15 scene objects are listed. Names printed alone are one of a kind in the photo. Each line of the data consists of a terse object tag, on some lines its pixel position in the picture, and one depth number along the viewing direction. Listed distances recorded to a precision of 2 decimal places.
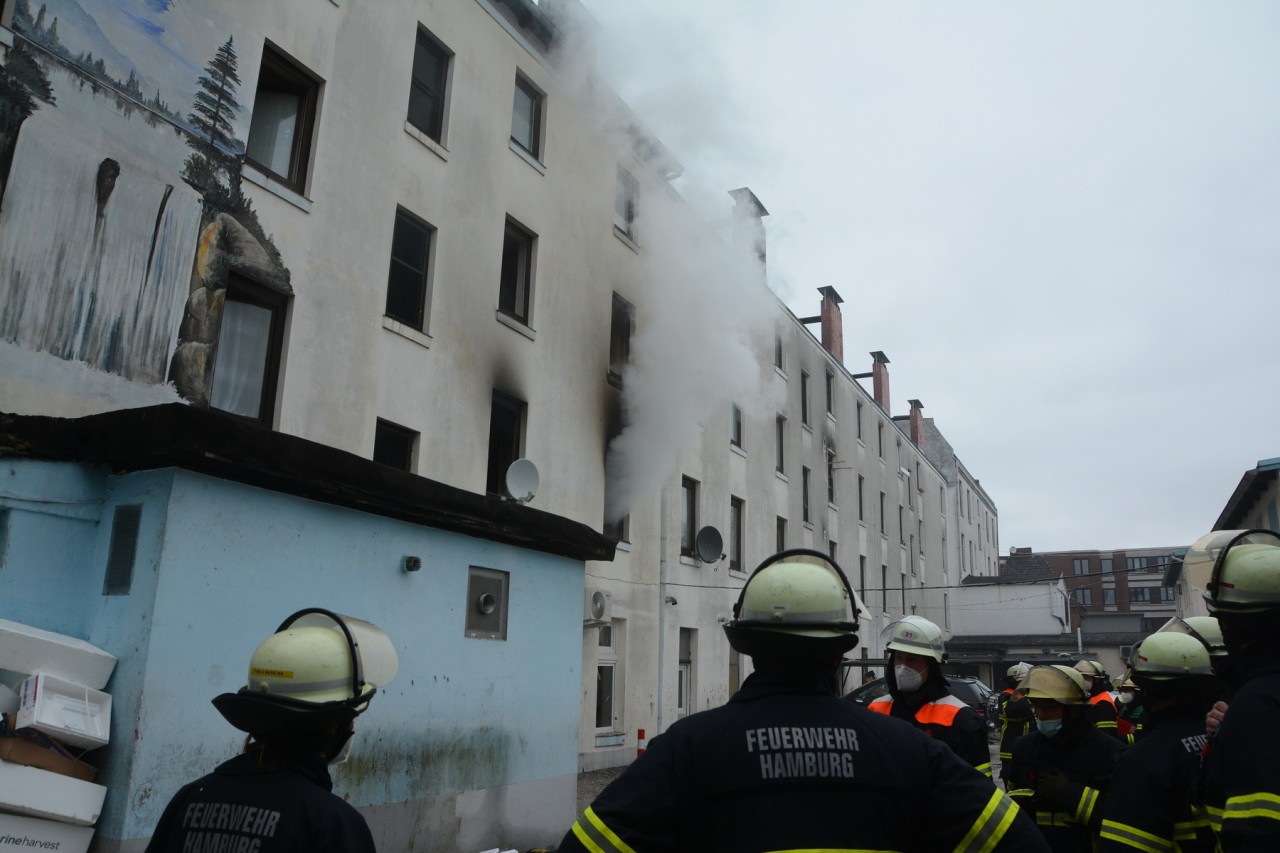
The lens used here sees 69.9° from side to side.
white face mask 5.16
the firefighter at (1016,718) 6.88
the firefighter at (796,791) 2.08
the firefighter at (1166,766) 3.00
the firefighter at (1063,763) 4.67
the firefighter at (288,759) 2.44
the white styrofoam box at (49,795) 5.28
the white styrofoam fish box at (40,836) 5.30
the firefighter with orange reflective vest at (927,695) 4.89
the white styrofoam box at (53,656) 5.60
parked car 15.09
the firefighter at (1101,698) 7.47
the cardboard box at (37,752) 5.37
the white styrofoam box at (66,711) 5.48
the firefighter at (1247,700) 2.45
